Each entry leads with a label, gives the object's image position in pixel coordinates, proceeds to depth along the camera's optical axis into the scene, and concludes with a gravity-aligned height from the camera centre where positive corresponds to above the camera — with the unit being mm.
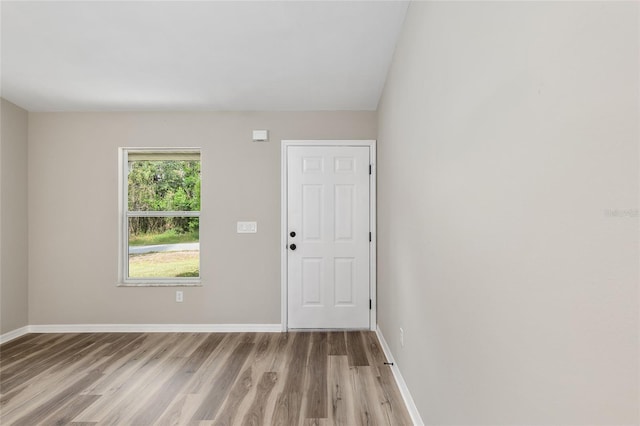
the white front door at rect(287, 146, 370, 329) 3848 -183
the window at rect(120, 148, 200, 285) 3984 +8
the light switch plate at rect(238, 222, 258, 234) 3867 -116
